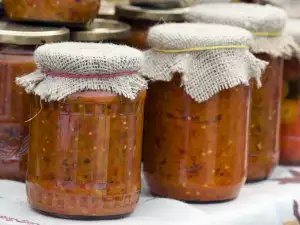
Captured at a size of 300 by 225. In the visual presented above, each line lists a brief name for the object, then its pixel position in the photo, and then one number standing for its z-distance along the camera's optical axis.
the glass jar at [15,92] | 1.24
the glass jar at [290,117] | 1.53
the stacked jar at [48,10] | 1.29
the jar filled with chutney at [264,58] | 1.34
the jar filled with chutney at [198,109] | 1.20
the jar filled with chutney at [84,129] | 1.10
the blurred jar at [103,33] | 1.33
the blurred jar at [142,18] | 1.45
